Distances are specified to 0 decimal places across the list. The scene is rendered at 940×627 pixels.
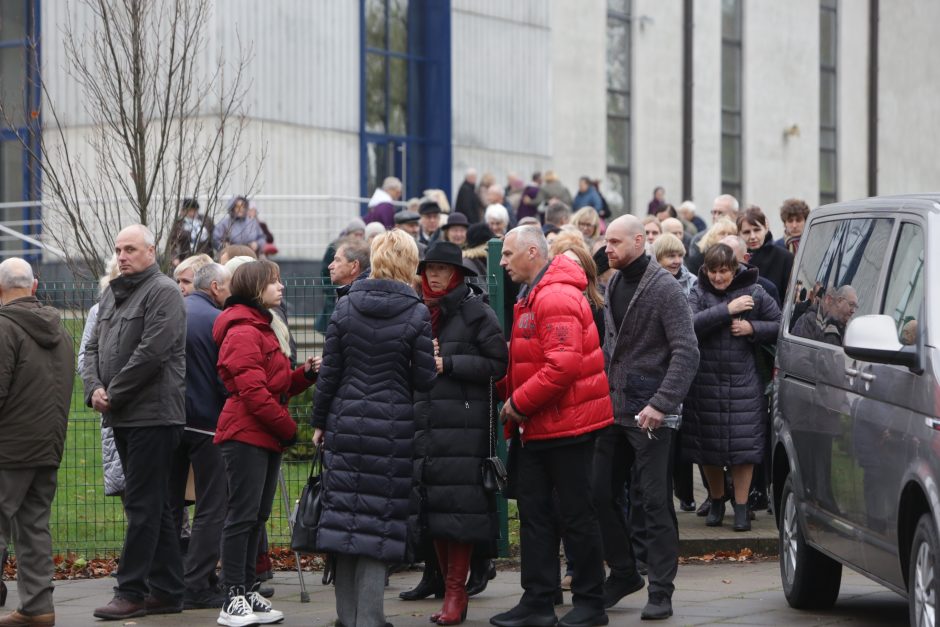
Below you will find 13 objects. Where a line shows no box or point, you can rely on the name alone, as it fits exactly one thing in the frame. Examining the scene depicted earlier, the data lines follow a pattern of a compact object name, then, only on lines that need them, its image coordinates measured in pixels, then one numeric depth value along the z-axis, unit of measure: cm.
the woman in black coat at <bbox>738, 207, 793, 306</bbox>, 1886
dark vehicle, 1005
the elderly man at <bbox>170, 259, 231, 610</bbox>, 1386
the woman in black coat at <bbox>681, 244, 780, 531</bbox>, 1699
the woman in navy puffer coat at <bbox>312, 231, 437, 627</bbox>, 1196
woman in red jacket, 1295
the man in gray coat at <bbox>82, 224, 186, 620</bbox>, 1346
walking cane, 1430
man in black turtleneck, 1303
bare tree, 1822
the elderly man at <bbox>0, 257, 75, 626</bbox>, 1288
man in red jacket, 1245
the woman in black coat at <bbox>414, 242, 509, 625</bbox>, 1263
